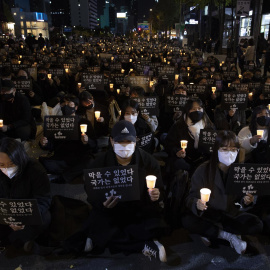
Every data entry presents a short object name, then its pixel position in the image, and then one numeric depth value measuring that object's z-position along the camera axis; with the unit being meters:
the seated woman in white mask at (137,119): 5.46
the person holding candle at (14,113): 6.72
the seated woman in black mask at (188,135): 5.50
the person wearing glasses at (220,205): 3.82
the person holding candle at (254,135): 5.15
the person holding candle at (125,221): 3.83
